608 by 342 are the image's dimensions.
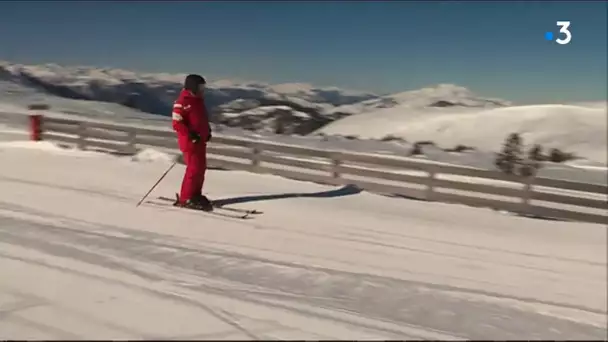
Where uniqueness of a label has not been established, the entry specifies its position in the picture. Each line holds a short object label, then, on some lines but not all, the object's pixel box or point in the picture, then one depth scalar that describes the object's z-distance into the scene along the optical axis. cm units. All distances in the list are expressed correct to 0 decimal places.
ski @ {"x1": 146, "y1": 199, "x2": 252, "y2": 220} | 851
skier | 822
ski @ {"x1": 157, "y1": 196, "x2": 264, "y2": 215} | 888
